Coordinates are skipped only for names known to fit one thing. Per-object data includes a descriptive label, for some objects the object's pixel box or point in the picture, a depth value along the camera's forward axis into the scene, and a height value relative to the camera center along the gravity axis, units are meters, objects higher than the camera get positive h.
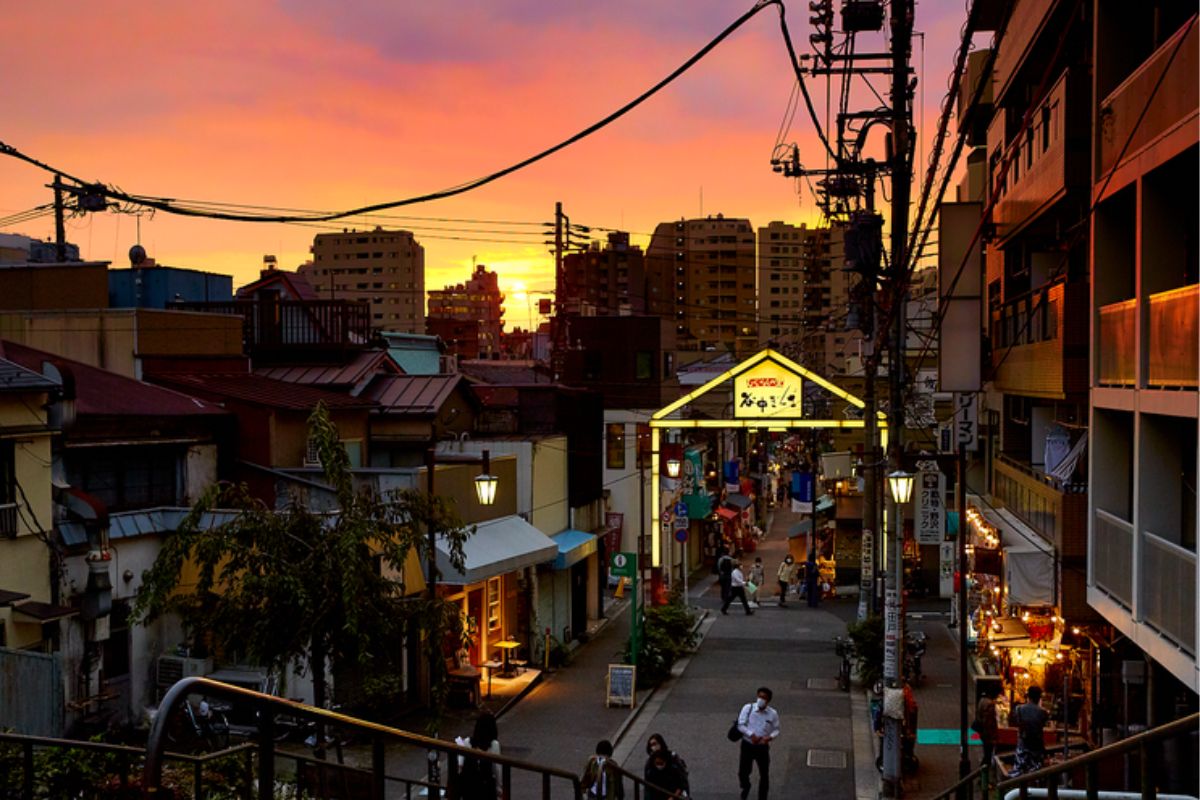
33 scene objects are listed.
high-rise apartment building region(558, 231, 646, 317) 137.04 +13.49
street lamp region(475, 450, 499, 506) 21.62 -1.86
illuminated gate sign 30.27 -0.32
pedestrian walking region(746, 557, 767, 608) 43.38 -7.41
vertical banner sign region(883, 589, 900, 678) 18.55 -3.91
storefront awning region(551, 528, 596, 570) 32.25 -4.56
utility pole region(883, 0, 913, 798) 18.42 +0.12
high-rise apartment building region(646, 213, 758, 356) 156.88 +14.03
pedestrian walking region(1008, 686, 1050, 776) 16.81 -5.06
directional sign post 27.73 -4.45
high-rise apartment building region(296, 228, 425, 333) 144.62 +14.77
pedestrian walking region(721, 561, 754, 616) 39.53 -6.85
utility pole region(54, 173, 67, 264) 38.84 +5.20
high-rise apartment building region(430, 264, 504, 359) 167.12 +12.10
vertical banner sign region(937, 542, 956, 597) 35.16 -5.58
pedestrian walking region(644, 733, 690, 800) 15.67 -5.10
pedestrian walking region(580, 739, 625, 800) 13.65 -4.79
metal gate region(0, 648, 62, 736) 15.75 -4.13
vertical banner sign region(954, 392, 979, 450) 31.09 -0.99
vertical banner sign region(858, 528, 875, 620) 33.41 -5.36
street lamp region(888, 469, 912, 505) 19.23 -1.67
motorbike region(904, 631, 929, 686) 28.03 -6.57
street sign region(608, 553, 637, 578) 27.94 -4.25
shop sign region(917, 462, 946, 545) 33.47 -3.50
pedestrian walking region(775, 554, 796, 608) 41.88 -6.85
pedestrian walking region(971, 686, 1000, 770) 18.28 -5.32
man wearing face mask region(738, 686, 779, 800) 18.31 -5.41
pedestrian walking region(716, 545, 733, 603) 40.38 -6.49
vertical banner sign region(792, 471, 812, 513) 48.94 -4.51
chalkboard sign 25.86 -6.51
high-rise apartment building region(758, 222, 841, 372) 156.00 +15.29
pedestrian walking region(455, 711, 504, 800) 13.59 -4.48
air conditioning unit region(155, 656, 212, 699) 20.61 -4.86
